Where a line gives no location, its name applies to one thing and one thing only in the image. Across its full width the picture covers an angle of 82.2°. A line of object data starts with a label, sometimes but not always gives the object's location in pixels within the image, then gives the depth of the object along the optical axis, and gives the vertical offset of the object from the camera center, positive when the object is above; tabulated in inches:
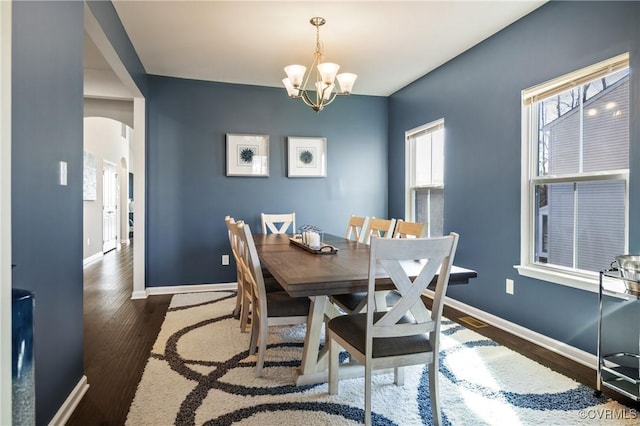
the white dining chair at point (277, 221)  165.4 -5.7
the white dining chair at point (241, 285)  100.0 -22.6
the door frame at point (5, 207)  31.4 +0.1
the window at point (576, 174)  91.4 +9.8
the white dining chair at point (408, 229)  100.7 -5.9
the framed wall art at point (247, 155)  179.0 +26.6
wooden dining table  63.9 -12.4
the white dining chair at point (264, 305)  82.7 -22.6
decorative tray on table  95.8 -10.9
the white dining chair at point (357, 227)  132.7 -7.0
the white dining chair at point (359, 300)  89.2 -23.2
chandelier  106.2 +39.1
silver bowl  73.9 -12.5
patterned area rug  70.2 -39.6
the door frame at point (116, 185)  302.5 +20.9
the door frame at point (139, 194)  158.7 +6.3
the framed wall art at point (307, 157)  187.0 +26.9
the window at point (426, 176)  162.7 +15.8
